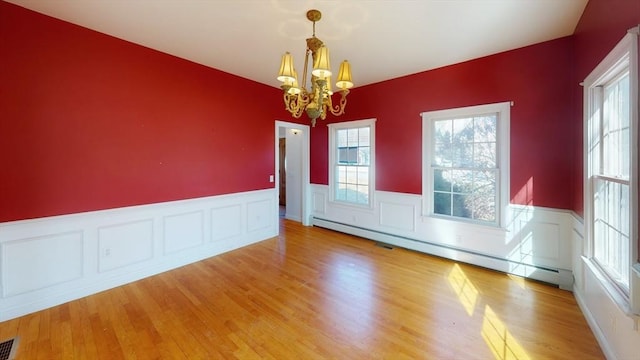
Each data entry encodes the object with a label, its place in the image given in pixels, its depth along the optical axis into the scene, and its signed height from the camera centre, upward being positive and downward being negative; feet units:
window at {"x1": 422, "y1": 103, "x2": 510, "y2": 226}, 10.76 +0.89
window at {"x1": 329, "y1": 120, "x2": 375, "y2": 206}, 15.17 +1.26
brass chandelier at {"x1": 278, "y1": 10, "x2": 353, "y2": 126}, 6.48 +2.74
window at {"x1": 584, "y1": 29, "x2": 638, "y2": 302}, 4.81 +0.48
